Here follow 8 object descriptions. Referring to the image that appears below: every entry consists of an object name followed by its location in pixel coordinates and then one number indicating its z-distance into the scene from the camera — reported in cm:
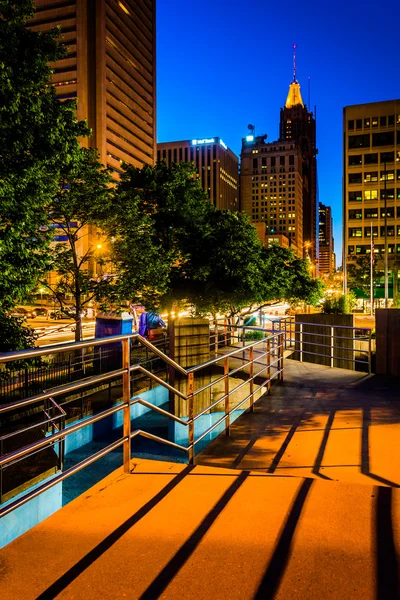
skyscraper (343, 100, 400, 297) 7450
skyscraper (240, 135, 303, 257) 15988
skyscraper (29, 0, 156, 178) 11962
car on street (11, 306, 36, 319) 4647
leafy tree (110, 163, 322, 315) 2034
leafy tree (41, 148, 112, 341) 1582
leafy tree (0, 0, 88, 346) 863
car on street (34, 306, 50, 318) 5523
